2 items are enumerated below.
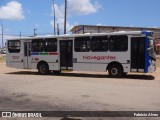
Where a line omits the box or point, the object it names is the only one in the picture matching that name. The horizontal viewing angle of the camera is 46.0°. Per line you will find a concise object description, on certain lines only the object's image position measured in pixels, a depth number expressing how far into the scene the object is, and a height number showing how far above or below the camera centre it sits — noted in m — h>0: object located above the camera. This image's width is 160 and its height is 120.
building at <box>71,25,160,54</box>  37.51 +5.22
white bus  10.47 +0.06
